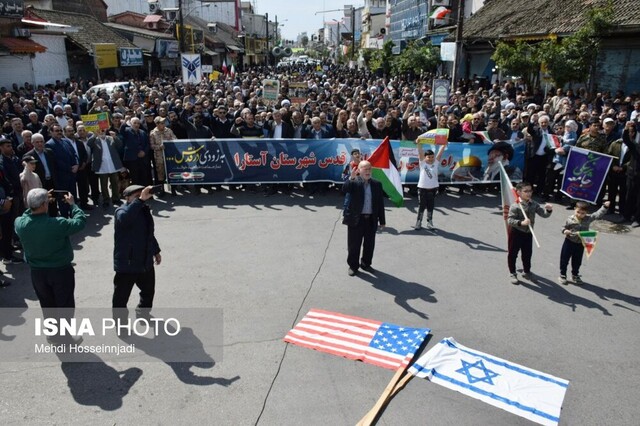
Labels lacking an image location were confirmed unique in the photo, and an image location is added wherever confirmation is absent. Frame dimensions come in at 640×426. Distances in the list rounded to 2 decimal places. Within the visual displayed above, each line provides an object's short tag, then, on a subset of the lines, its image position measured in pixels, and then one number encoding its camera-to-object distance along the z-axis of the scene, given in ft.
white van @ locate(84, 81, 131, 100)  73.77
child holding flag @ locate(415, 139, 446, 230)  31.73
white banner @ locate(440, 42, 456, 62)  72.09
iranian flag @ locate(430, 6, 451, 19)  113.09
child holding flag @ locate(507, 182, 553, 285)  24.49
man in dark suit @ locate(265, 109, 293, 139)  41.52
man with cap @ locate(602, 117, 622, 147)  35.88
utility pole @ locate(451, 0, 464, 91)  60.24
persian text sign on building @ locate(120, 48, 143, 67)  110.77
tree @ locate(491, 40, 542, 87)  63.16
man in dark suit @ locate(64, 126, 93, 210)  35.45
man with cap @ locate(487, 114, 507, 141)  40.47
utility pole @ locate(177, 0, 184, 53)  86.82
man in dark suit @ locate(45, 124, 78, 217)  32.71
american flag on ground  18.47
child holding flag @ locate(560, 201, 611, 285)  24.00
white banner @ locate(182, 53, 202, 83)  61.05
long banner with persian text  40.04
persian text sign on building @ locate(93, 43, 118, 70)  99.76
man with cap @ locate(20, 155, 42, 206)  28.26
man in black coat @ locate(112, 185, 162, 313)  19.26
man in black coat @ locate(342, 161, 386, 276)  25.55
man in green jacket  17.74
